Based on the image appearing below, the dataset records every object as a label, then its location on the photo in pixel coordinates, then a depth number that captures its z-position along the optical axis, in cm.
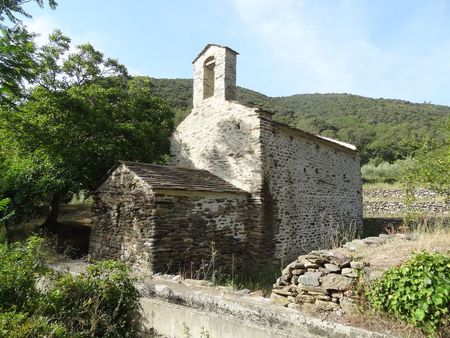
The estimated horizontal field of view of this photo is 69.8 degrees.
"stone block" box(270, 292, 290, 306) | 556
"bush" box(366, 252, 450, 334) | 372
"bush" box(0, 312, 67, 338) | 313
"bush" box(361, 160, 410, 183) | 2973
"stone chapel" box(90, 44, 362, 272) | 835
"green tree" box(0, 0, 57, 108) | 523
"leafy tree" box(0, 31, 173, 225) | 1125
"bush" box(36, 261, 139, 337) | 404
